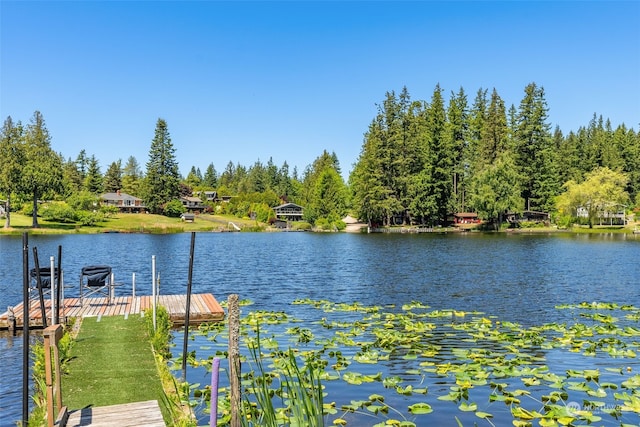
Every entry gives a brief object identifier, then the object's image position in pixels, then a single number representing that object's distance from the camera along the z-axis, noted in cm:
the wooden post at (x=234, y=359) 522
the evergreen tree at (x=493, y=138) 9006
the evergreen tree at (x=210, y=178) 17112
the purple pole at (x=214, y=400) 556
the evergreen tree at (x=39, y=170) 7425
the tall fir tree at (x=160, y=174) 10369
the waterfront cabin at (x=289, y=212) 12138
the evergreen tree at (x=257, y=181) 15138
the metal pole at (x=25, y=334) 747
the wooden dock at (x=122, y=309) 1549
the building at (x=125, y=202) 10825
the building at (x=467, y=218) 8812
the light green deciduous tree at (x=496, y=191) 7700
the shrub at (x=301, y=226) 10319
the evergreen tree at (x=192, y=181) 15512
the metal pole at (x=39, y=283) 898
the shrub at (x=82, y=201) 8456
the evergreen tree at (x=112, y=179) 12394
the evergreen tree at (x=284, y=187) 15475
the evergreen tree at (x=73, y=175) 11045
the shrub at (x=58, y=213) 8056
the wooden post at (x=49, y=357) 687
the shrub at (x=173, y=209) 10262
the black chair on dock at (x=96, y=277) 1722
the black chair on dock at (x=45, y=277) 1588
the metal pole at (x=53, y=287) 1178
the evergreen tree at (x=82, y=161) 12725
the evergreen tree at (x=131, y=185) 12201
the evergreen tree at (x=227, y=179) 16482
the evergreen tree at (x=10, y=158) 7338
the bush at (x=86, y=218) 8256
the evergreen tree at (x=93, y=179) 11281
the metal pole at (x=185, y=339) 1078
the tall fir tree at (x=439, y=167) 8625
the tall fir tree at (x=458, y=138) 9324
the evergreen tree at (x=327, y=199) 10400
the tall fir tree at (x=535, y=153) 8694
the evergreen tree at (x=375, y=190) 8731
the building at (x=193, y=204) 12125
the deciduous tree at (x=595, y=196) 7956
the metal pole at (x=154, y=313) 1259
